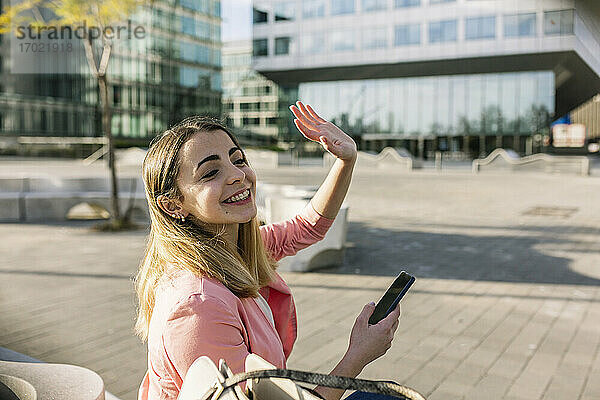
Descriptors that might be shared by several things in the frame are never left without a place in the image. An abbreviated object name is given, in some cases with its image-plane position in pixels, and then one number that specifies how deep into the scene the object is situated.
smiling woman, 1.54
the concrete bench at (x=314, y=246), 7.34
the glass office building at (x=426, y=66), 45.81
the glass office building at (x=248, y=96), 55.44
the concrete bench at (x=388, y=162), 36.66
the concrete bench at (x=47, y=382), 1.85
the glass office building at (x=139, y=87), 46.91
